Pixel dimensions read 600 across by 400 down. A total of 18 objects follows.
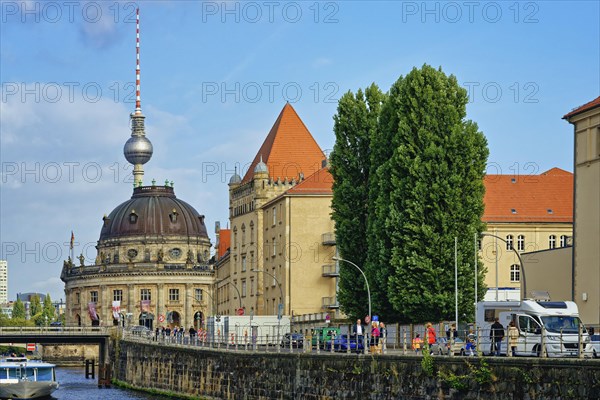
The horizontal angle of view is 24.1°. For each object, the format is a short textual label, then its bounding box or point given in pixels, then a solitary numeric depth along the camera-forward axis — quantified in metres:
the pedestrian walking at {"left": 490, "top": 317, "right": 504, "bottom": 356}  44.44
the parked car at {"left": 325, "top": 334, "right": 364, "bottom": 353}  60.31
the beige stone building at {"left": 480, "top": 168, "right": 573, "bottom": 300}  107.50
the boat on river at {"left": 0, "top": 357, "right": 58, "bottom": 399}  84.25
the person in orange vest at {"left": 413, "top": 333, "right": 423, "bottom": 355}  53.64
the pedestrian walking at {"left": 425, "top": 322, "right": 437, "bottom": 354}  53.13
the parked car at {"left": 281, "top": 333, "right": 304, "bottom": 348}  74.01
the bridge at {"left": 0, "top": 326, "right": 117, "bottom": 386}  113.75
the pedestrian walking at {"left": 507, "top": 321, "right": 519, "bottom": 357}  41.28
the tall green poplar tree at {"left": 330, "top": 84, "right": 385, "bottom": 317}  82.94
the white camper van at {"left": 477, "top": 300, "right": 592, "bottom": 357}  46.28
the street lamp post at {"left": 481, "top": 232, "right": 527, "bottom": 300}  70.77
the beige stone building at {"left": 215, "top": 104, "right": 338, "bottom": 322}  119.69
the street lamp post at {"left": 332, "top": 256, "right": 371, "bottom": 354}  74.78
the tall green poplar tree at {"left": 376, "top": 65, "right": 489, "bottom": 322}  74.38
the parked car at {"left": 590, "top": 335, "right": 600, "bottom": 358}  42.26
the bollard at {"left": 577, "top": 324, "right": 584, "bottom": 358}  37.28
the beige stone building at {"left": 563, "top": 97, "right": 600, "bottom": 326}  66.75
